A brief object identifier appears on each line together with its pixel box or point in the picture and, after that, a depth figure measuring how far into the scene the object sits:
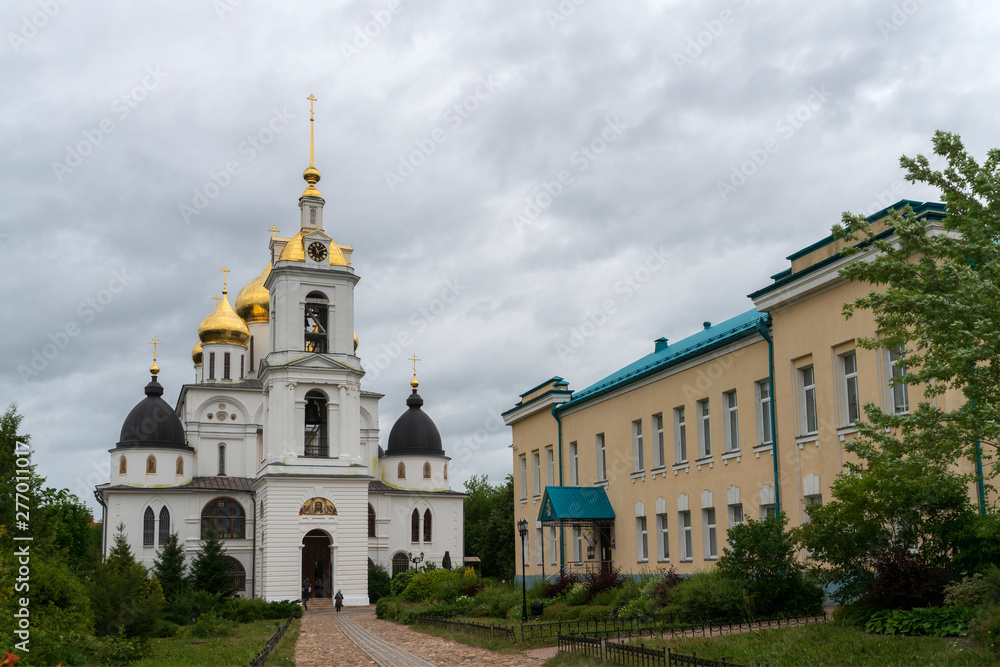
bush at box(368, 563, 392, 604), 50.71
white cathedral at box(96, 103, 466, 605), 47.25
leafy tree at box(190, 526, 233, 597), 47.38
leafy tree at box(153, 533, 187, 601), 47.12
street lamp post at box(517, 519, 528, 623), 22.97
